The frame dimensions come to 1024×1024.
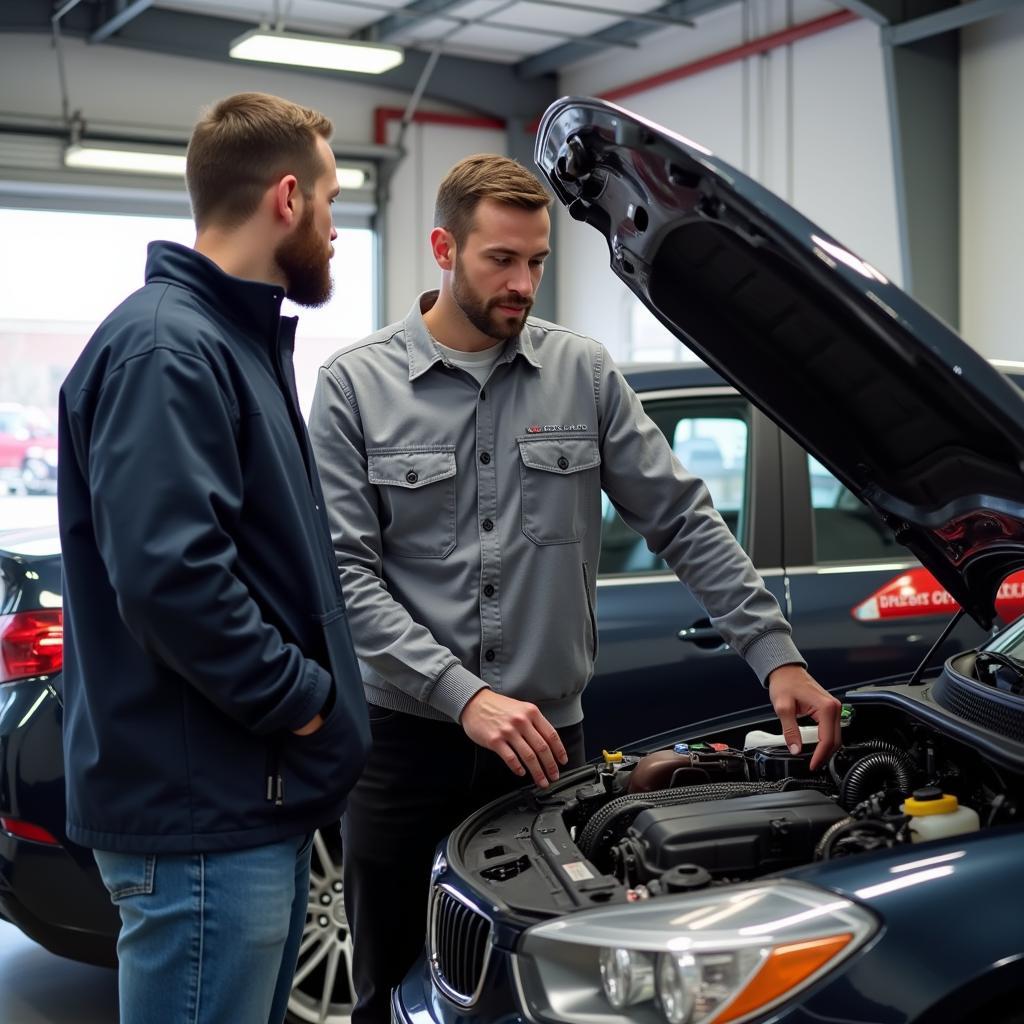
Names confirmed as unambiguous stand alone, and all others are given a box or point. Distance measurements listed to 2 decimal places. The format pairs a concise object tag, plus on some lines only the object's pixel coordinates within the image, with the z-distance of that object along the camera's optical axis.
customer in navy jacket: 1.62
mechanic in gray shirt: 2.36
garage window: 10.29
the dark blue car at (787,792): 1.54
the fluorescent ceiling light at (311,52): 8.33
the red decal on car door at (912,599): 3.45
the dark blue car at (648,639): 2.88
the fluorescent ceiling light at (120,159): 9.74
